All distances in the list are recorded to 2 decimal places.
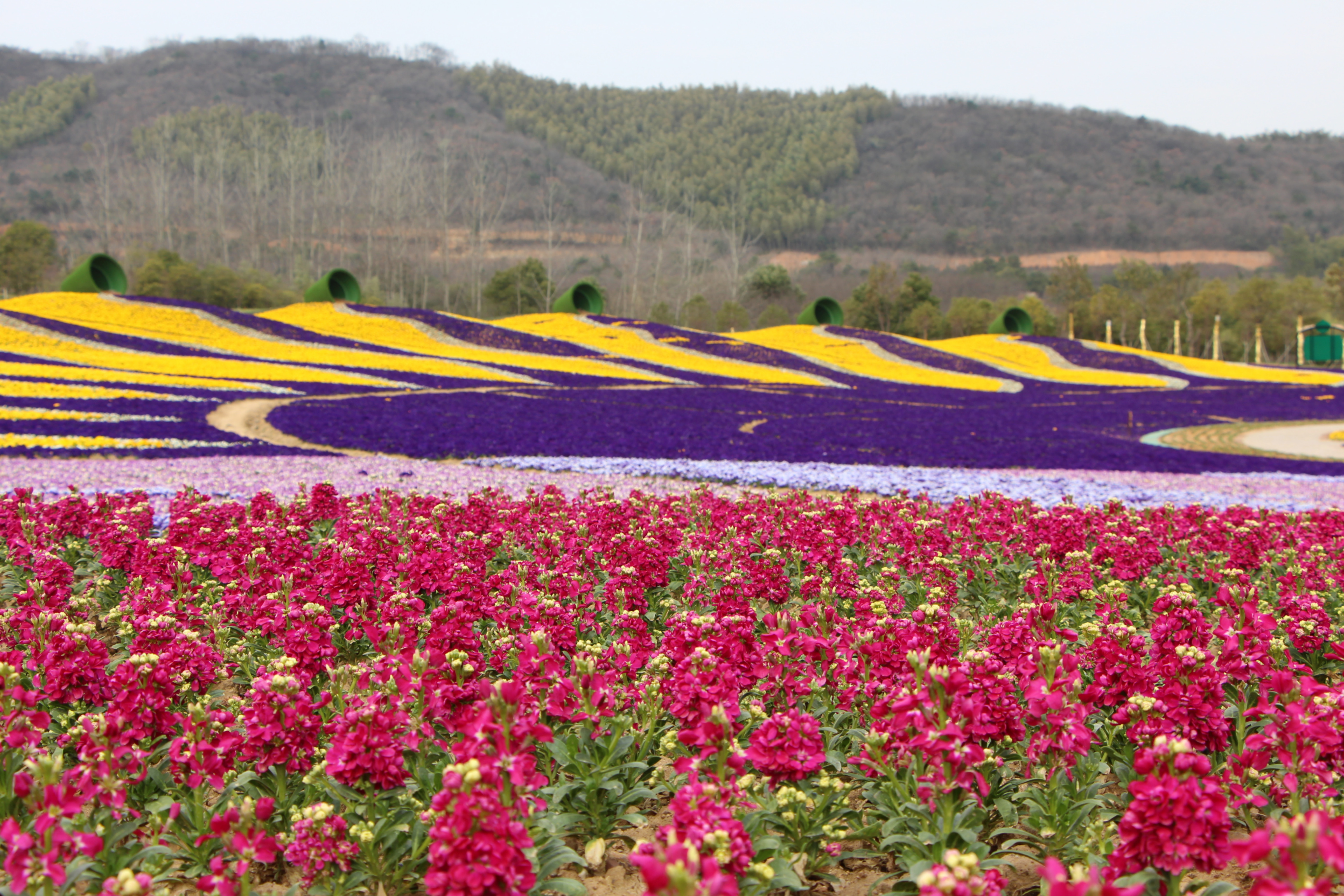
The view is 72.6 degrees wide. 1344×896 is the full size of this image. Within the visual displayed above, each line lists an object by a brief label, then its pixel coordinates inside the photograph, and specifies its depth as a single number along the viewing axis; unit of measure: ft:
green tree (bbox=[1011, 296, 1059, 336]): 231.09
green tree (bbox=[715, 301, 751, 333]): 227.40
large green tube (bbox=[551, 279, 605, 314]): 181.88
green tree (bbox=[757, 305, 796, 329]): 236.02
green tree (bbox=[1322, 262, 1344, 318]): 218.59
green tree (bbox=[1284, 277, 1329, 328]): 215.10
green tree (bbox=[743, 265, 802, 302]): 259.60
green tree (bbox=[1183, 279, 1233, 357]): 223.51
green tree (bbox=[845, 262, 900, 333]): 231.30
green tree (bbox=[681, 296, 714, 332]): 225.35
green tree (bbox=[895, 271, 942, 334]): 229.66
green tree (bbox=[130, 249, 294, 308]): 163.84
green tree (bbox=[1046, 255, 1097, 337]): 237.25
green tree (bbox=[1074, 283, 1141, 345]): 232.73
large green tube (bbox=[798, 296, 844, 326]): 192.34
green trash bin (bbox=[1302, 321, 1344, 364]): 191.42
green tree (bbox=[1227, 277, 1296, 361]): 216.13
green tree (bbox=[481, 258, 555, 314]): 225.35
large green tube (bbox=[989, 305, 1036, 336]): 203.51
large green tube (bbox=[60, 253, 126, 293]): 144.46
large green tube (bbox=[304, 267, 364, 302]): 162.81
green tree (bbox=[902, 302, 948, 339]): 222.07
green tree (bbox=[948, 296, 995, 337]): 230.27
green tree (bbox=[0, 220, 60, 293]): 187.11
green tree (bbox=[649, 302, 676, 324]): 229.25
